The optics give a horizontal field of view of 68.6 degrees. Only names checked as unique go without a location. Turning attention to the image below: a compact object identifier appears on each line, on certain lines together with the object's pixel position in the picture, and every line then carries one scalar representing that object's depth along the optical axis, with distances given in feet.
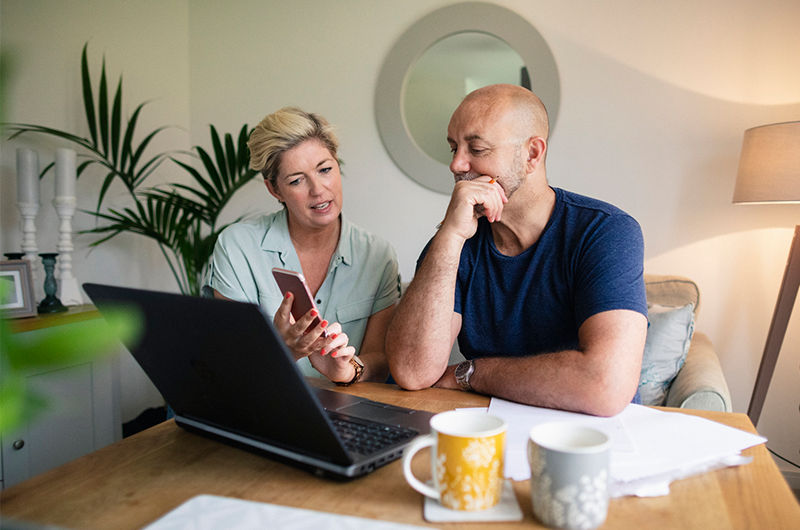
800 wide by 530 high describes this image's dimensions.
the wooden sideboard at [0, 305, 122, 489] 5.96
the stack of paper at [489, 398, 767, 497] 2.39
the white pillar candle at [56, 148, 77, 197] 7.13
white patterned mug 1.91
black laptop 2.19
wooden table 2.13
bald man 3.74
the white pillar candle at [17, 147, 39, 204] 6.81
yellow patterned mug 2.05
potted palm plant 7.79
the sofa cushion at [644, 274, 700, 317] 6.71
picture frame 5.86
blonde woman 5.63
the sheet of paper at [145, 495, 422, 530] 1.98
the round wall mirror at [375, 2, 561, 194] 8.29
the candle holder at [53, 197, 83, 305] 7.28
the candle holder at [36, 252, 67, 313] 6.66
